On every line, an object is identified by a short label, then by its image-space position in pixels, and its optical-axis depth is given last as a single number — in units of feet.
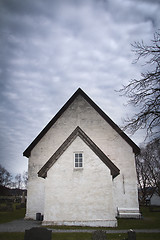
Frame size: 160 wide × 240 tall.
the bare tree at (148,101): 31.17
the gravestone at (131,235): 23.86
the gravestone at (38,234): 23.27
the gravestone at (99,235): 24.36
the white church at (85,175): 39.93
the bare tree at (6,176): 247.70
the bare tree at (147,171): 109.74
